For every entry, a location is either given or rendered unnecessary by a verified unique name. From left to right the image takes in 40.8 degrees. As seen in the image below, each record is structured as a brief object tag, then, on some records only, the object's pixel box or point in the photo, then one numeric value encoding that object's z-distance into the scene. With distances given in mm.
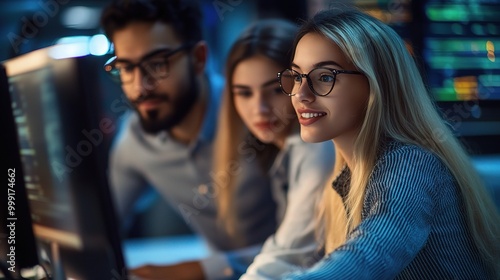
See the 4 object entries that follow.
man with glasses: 1898
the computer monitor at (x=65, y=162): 1208
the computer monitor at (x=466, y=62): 2369
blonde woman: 1105
